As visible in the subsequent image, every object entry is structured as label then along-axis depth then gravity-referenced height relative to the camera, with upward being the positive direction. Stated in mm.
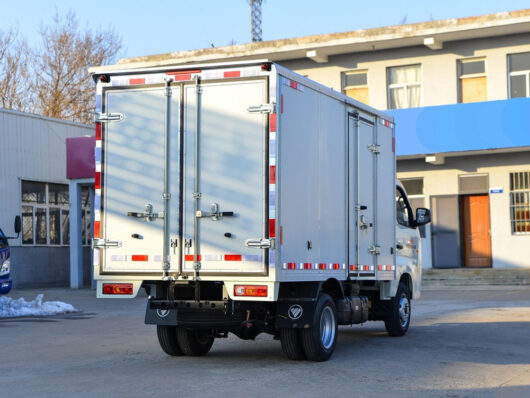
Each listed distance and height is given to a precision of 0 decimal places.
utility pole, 46531 +11857
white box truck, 10141 +631
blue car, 19375 -200
